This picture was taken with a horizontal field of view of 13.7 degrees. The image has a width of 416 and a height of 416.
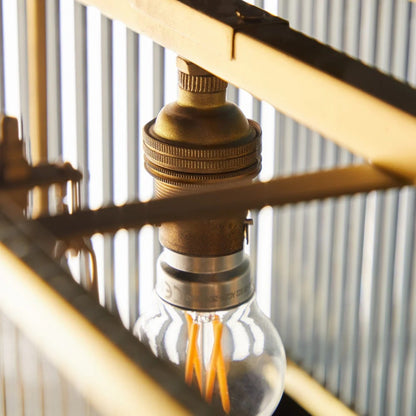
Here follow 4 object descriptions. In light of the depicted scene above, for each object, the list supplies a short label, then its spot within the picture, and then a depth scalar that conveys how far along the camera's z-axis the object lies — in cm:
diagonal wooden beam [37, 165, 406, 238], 36
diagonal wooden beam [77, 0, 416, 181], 36
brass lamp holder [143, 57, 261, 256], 45
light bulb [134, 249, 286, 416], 49
